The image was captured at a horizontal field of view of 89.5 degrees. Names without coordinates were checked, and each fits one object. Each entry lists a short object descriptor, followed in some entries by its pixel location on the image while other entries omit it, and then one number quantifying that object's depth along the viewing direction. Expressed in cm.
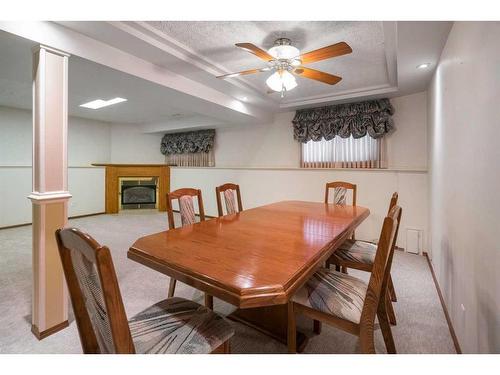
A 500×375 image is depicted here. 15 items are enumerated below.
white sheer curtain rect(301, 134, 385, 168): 364
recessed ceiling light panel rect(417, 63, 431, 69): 235
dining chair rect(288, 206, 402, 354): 104
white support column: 163
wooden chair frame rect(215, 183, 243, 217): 246
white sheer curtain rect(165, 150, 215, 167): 566
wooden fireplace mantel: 585
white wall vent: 327
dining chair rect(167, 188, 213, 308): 194
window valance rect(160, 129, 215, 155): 557
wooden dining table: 90
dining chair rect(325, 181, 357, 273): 294
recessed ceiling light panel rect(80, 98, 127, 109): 402
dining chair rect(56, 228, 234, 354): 66
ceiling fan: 189
